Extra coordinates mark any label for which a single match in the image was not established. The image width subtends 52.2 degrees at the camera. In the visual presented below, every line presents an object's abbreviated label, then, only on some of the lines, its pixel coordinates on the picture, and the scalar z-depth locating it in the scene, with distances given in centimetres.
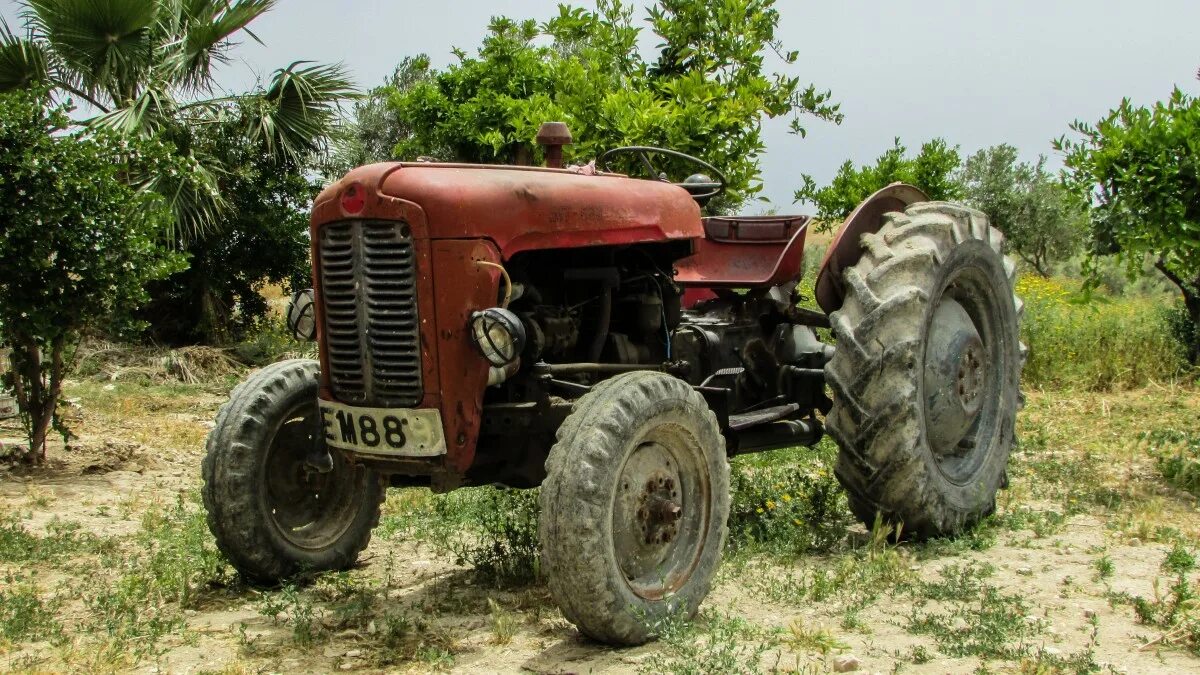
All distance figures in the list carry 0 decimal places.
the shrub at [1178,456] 784
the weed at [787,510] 625
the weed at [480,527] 589
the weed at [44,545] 662
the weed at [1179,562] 561
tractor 478
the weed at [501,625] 485
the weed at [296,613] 495
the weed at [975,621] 455
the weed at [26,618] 504
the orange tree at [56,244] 894
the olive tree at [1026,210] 3023
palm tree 1324
